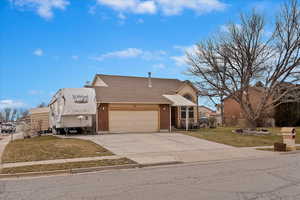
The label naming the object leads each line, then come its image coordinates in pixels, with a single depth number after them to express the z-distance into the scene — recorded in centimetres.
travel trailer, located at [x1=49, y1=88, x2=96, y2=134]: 2030
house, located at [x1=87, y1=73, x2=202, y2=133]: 2236
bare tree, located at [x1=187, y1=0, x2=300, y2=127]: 2266
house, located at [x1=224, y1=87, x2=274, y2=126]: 3447
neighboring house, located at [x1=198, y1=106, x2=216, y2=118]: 8153
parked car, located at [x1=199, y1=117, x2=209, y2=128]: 3084
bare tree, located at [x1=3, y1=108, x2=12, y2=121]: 7629
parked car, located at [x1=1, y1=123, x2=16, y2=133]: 3824
